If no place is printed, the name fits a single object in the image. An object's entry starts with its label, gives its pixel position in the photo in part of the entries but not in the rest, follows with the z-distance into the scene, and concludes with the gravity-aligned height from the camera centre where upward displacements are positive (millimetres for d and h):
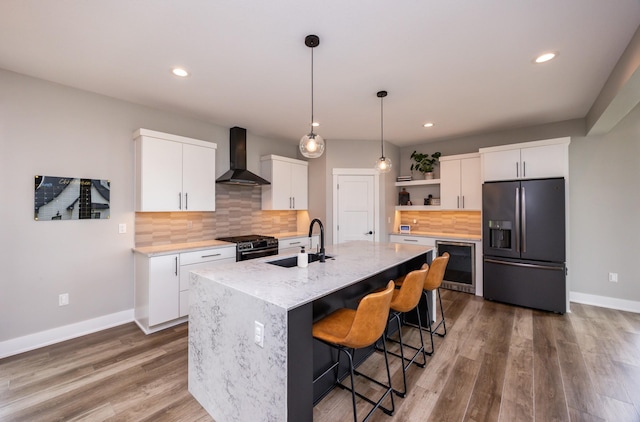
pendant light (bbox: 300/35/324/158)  2365 +577
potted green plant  5145 +942
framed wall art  2789 +148
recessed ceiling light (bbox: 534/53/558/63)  2342 +1343
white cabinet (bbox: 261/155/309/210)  4750 +515
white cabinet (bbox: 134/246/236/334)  3055 -881
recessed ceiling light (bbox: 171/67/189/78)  2568 +1341
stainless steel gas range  3869 -507
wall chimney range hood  4189 +853
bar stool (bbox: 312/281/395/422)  1627 -771
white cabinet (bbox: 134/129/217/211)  3273 +506
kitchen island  1432 -730
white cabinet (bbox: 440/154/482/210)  4559 +493
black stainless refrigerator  3604 -443
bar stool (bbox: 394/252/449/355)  2699 -642
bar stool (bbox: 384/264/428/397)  2162 -678
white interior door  5086 +80
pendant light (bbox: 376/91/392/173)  3320 +574
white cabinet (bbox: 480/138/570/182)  3703 +729
